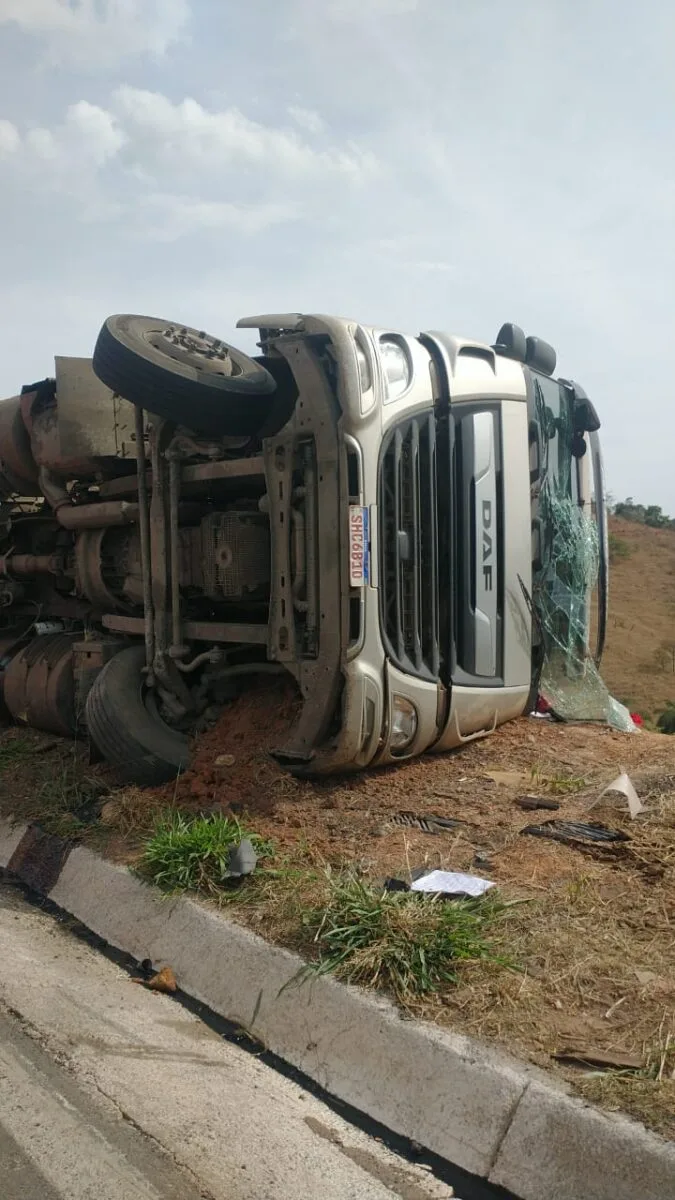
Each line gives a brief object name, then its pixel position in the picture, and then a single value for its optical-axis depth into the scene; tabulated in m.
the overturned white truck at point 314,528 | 4.86
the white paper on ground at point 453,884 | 3.60
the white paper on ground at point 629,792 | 4.46
